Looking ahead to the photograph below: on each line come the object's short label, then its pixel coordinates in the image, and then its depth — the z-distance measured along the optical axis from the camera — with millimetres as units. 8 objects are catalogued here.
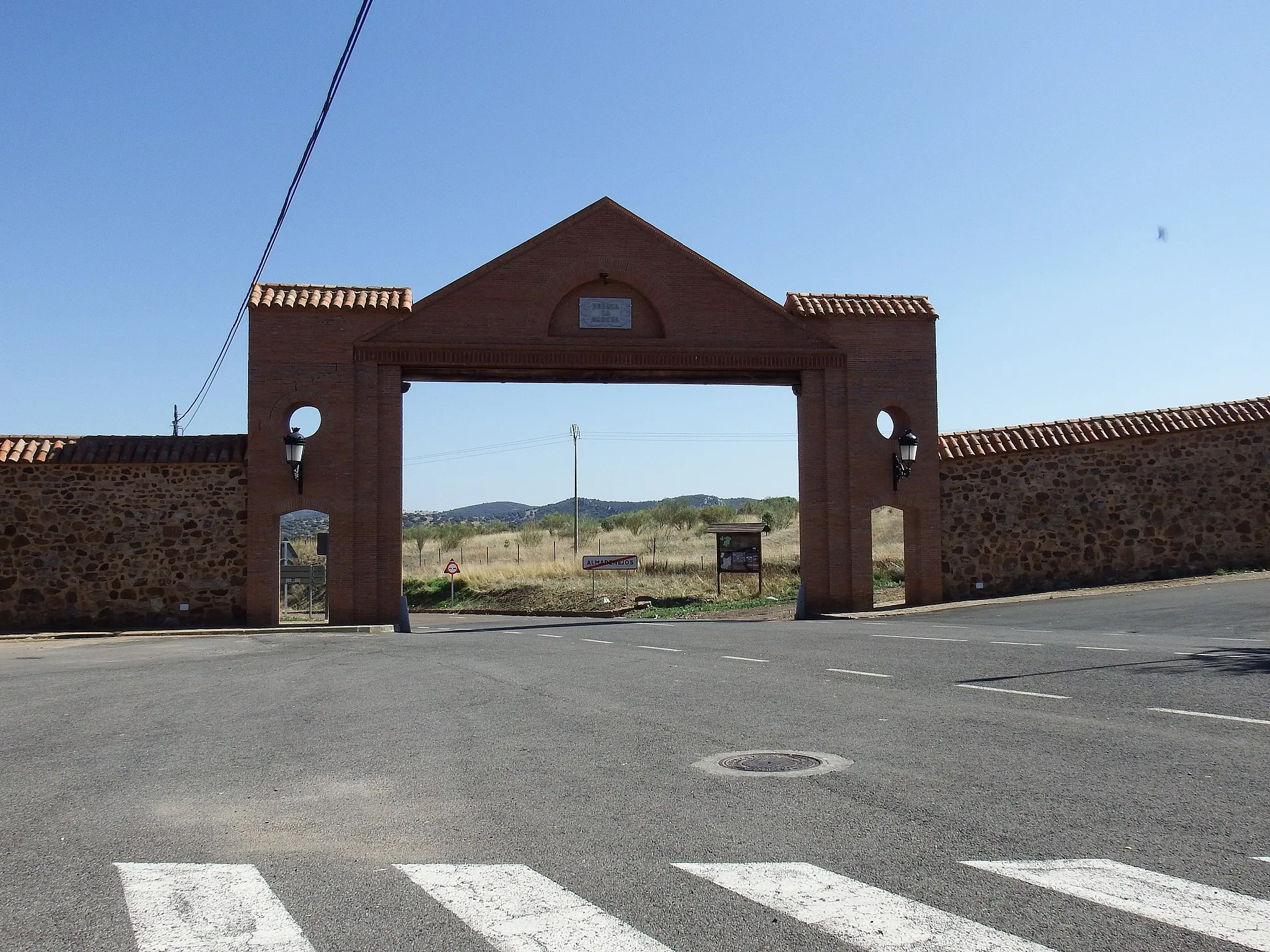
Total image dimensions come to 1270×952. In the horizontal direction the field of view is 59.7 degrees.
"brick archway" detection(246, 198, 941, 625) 22062
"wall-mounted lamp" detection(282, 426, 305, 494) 21234
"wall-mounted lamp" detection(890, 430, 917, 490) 22828
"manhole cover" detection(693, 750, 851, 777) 6758
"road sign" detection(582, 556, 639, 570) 37094
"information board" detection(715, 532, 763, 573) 33562
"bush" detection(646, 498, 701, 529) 73688
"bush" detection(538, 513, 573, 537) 80188
